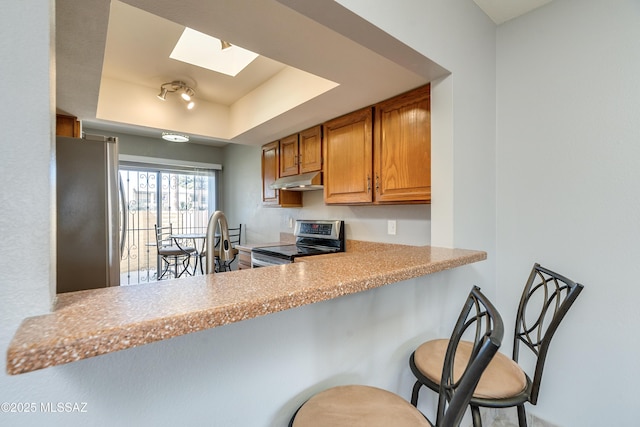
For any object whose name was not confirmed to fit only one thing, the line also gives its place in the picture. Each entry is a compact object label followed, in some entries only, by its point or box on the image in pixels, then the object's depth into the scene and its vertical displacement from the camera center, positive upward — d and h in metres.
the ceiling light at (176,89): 2.66 +1.16
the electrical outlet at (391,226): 2.37 -0.12
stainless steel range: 2.70 -0.35
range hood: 2.69 +0.29
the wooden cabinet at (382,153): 1.90 +0.45
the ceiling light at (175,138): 3.35 +0.92
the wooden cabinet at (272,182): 3.30 +0.37
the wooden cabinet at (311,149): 2.73 +0.62
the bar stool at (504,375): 1.05 -0.66
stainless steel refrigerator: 1.43 -0.02
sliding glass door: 4.39 +0.06
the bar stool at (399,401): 0.68 -0.63
